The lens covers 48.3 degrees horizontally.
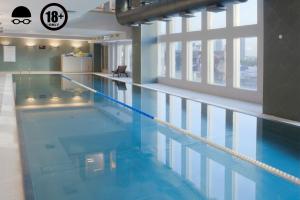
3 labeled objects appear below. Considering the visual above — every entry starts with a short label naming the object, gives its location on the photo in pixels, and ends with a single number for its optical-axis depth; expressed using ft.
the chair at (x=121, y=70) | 65.46
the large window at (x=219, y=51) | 30.66
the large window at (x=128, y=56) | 67.99
